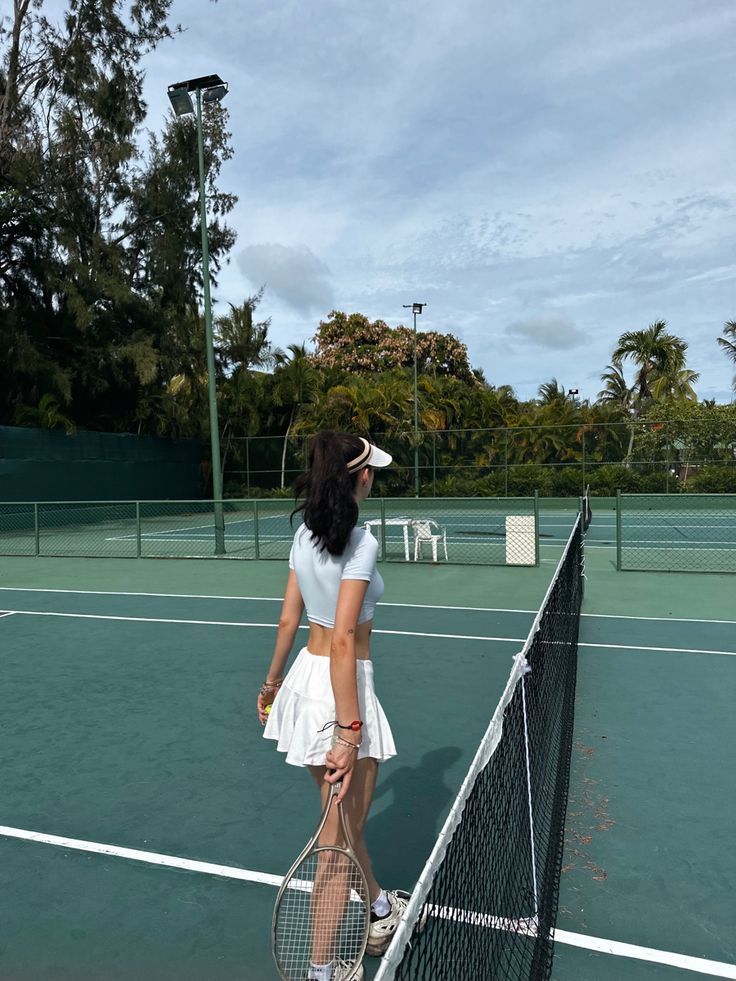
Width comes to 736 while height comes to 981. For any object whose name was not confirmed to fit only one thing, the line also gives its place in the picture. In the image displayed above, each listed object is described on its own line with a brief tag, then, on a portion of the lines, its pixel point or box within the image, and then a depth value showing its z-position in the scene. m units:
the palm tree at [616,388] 47.50
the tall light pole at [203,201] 15.18
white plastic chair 13.58
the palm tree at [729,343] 39.08
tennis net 1.91
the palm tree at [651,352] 45.28
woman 2.36
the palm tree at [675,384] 41.50
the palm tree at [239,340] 34.69
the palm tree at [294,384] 33.19
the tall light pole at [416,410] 29.34
